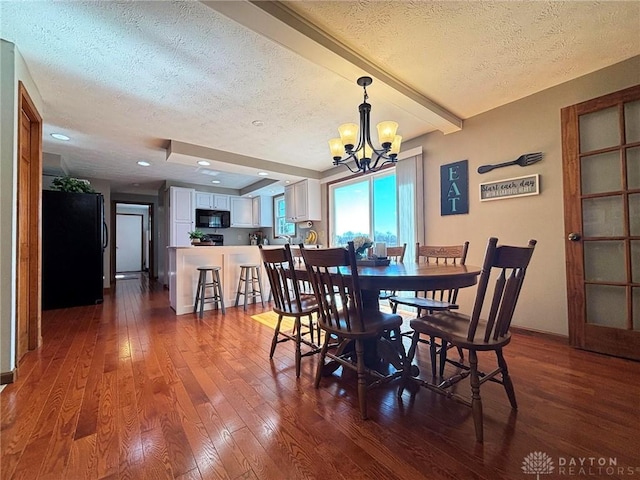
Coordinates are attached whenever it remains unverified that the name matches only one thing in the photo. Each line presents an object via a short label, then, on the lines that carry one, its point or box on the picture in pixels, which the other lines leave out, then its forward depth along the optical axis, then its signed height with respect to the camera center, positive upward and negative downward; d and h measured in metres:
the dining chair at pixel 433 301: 1.84 -0.50
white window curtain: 3.63 +0.53
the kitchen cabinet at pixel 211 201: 6.46 +1.04
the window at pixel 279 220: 6.67 +0.59
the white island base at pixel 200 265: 3.80 -0.36
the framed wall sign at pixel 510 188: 2.69 +0.54
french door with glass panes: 2.15 +0.15
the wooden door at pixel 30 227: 2.26 +0.17
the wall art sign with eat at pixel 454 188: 3.20 +0.63
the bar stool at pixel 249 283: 4.09 -0.63
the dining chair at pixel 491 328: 1.28 -0.47
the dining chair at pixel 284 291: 1.95 -0.37
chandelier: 2.27 +0.87
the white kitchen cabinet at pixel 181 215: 5.79 +0.64
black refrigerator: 4.05 -0.05
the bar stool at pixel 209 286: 3.71 -0.62
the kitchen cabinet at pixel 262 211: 7.09 +0.83
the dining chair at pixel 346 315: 1.49 -0.47
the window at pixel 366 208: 4.25 +0.57
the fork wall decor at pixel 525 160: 2.67 +0.79
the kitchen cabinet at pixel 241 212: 7.05 +0.82
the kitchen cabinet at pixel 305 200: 5.36 +0.83
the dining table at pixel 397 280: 1.49 -0.22
